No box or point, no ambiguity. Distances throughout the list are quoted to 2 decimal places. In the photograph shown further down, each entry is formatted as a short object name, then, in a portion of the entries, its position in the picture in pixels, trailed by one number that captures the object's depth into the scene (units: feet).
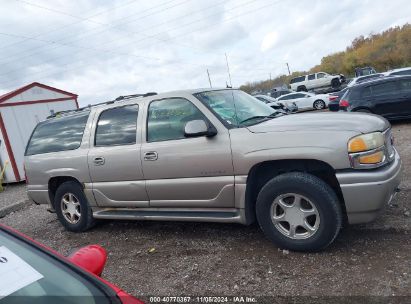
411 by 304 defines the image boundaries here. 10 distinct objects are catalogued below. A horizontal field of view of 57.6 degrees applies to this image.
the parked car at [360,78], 71.37
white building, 39.06
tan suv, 11.26
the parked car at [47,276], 4.91
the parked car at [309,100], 70.23
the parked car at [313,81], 114.21
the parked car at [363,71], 115.40
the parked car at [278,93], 98.45
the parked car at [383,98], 35.19
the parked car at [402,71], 59.00
